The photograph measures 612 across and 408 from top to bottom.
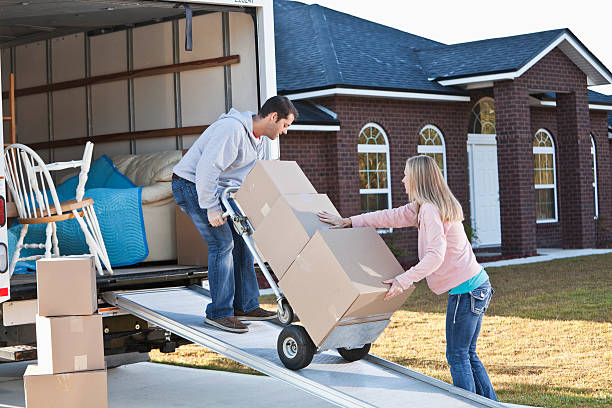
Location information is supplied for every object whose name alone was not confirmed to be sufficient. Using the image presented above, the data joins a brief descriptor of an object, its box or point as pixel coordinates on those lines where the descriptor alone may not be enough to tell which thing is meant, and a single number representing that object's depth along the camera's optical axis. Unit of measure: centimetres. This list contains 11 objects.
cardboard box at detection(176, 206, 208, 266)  720
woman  494
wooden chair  628
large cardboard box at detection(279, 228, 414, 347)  478
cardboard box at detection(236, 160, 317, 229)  522
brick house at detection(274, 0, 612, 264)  1667
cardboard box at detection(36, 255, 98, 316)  531
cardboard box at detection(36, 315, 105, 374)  523
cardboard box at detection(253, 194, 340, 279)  504
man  546
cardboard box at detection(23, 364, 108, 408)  519
